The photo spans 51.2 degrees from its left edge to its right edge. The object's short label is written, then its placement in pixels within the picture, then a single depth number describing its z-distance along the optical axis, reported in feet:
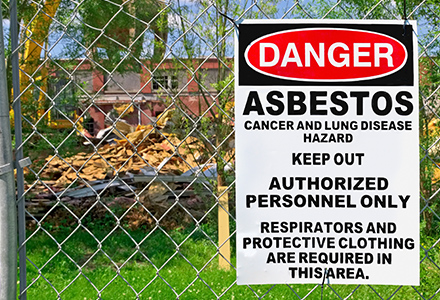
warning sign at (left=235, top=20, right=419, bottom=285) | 4.83
